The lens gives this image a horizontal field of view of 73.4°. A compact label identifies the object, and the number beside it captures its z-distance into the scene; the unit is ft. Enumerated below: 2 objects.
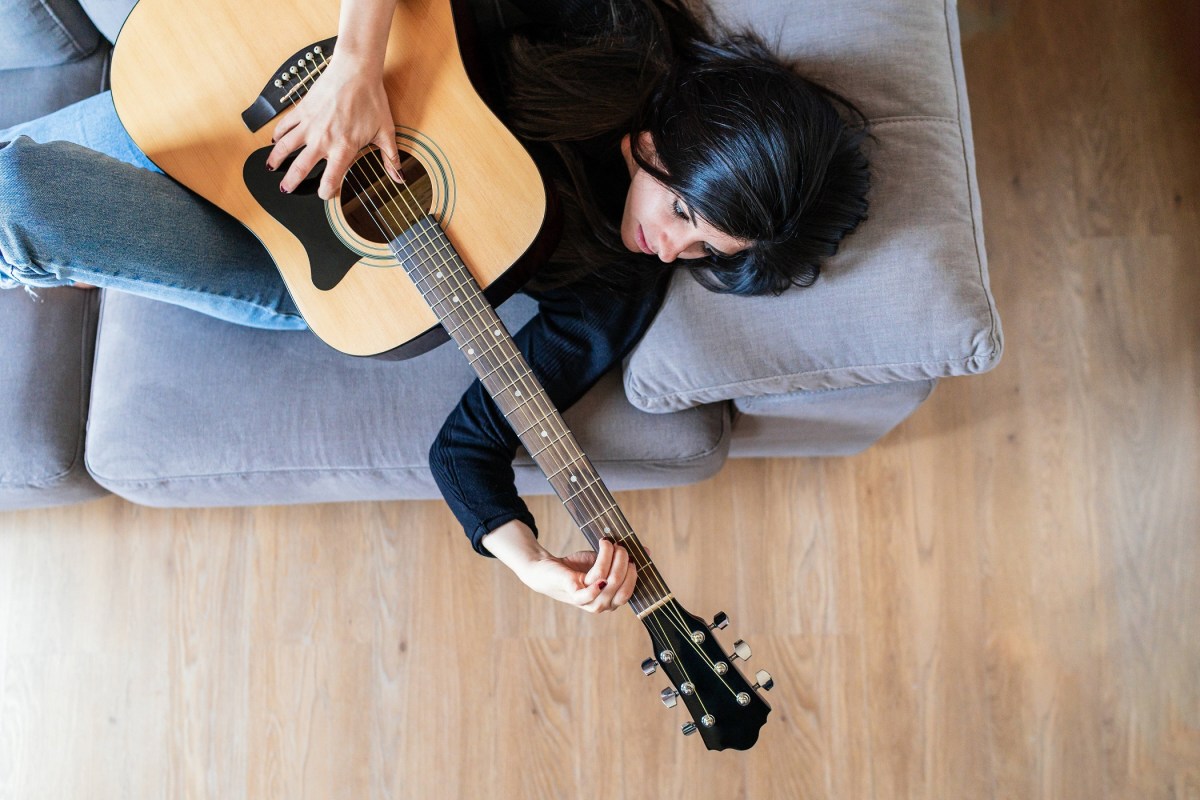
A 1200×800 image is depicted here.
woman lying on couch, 2.95
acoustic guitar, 3.24
